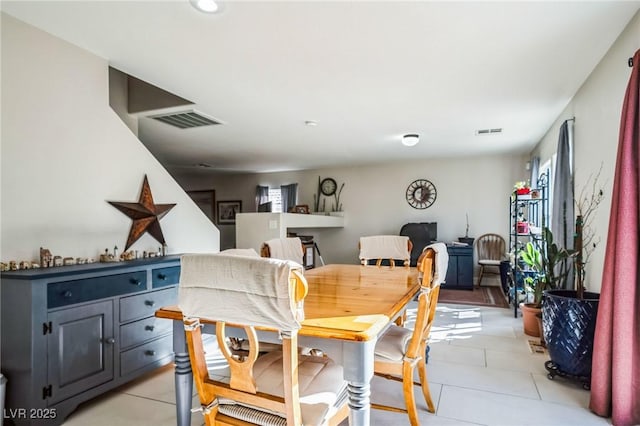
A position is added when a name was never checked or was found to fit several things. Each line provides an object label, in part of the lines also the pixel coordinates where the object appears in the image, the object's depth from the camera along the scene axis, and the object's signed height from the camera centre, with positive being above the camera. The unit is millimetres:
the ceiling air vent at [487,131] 4434 +1029
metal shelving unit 4055 -180
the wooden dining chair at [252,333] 1052 -416
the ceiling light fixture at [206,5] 1806 +1086
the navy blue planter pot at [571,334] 2248 -823
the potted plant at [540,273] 2986 -577
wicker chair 6216 -684
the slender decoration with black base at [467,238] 6176 -490
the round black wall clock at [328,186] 7536 +545
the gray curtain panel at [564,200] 3135 +100
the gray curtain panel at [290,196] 7746 +338
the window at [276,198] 7995 +304
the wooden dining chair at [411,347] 1721 -710
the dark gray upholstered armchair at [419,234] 6094 -409
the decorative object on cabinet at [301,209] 6472 +40
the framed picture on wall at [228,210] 8383 +29
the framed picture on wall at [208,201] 8602 +254
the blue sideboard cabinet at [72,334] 1842 -733
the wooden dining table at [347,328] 1224 -445
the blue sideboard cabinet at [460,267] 5875 -951
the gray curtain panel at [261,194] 8078 +399
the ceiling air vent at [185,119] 3656 +1017
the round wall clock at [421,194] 6719 +338
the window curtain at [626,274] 1800 -331
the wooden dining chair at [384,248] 3070 -332
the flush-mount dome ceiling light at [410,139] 4527 +941
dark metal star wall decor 2779 -22
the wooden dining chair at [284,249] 2492 -289
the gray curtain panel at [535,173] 4887 +548
